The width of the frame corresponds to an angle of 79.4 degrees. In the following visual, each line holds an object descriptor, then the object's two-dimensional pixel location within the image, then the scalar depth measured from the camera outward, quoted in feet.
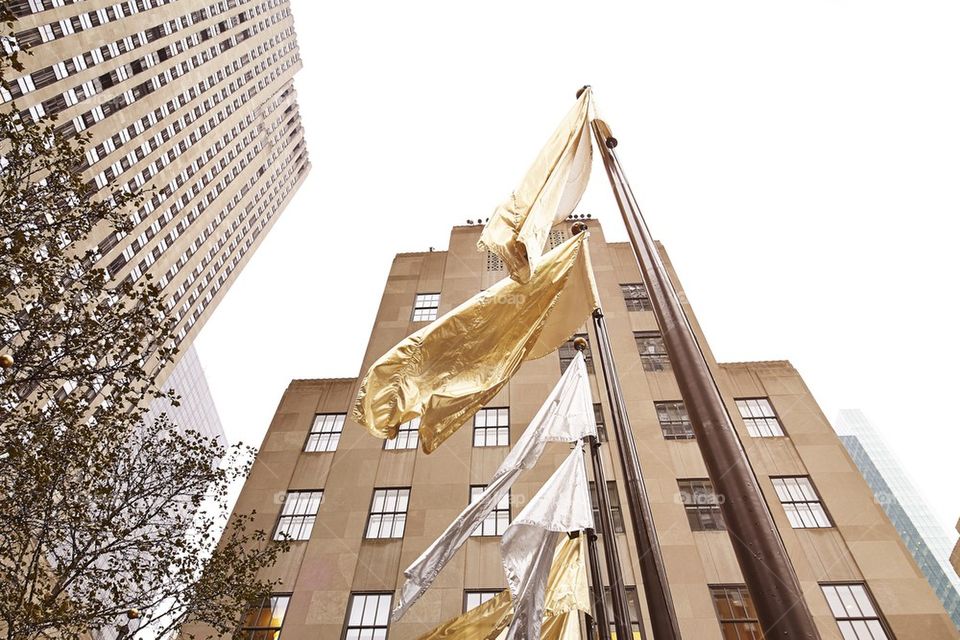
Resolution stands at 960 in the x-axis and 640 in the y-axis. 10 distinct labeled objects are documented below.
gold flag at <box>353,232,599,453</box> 29.07
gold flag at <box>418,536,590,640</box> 30.60
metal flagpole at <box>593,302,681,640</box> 20.76
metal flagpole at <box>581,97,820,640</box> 13.50
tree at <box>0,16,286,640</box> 34.17
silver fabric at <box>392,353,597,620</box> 30.27
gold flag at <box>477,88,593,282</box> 27.35
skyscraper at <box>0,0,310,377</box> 186.50
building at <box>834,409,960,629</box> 396.80
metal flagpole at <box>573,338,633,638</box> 23.93
